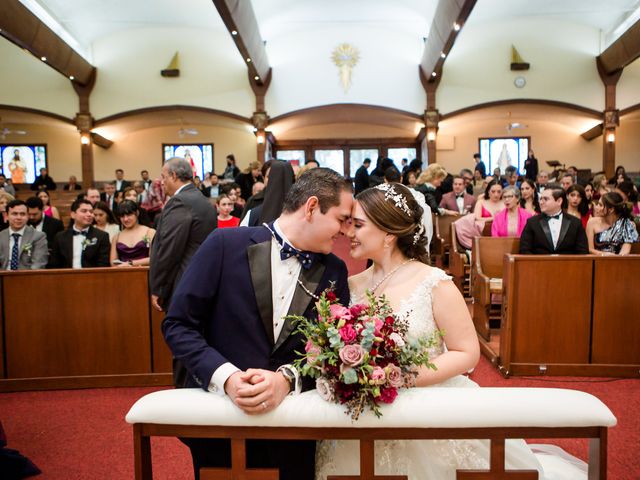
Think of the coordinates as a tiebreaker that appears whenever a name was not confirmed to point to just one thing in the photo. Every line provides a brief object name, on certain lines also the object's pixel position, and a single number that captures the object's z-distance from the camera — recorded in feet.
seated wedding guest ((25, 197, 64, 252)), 20.88
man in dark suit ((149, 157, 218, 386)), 11.58
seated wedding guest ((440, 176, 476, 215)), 29.32
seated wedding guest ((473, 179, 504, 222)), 23.70
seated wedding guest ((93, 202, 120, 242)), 19.54
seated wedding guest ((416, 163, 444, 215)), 21.67
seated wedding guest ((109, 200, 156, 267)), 17.34
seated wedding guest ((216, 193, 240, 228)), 21.59
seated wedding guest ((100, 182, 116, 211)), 37.90
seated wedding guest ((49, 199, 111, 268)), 16.69
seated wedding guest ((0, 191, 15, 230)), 22.75
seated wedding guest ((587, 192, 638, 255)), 17.85
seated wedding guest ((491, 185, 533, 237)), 20.53
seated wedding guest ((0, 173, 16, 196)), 44.34
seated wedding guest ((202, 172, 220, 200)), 42.83
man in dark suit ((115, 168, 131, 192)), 51.08
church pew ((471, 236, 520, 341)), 18.22
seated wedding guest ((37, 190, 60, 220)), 28.19
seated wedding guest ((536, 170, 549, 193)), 37.78
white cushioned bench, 4.33
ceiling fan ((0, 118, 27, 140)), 55.81
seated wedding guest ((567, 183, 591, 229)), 19.84
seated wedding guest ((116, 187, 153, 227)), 22.88
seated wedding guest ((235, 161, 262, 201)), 32.68
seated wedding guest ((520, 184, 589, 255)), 16.39
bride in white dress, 6.03
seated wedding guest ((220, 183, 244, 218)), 23.46
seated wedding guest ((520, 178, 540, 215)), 24.08
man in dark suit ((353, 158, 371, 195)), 27.58
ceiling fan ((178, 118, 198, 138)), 53.72
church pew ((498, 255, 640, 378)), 14.06
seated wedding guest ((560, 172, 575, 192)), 28.84
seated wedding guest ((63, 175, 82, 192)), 54.34
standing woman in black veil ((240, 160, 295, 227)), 10.63
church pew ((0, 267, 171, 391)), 14.14
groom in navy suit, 5.33
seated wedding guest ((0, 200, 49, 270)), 16.40
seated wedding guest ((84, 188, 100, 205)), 27.06
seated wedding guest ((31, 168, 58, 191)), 53.96
